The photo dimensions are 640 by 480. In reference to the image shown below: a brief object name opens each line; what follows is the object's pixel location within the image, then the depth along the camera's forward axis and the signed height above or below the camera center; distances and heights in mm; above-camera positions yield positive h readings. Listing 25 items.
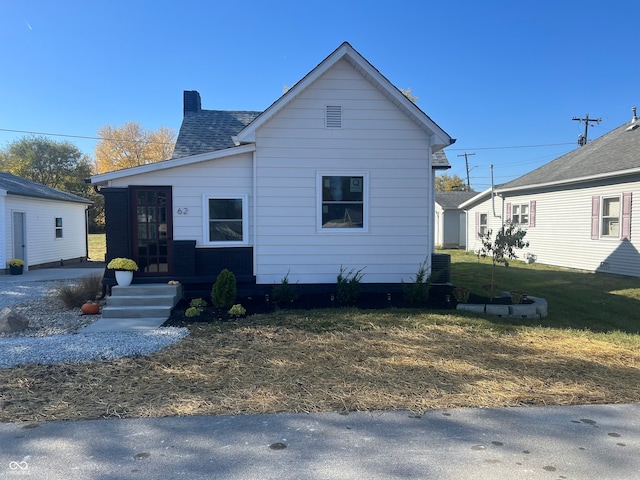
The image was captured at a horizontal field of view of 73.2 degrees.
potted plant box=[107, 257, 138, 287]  8953 -865
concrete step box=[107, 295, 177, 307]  8508 -1452
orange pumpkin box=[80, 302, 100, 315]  8461 -1600
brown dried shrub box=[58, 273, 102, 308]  9211 -1408
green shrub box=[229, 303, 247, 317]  8023 -1550
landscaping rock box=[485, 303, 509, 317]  8398 -1599
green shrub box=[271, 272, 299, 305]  8961 -1377
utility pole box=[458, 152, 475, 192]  59016 +9316
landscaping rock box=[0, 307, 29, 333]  7133 -1593
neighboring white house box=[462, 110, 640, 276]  13922 +906
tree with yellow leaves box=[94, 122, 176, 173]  45562 +8442
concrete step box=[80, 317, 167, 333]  7211 -1703
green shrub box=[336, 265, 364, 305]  9086 -1326
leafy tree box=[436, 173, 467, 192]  57531 +6102
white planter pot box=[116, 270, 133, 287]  9000 -1033
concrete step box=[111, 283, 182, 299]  8781 -1279
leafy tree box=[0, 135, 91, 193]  40625 +6273
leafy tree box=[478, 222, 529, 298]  8930 -322
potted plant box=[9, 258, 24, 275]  15367 -1388
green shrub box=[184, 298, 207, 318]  7918 -1531
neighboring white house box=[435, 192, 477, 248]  29375 +165
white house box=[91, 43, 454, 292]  9367 +697
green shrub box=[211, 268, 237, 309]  8477 -1241
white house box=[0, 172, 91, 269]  15520 +154
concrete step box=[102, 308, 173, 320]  8180 -1609
